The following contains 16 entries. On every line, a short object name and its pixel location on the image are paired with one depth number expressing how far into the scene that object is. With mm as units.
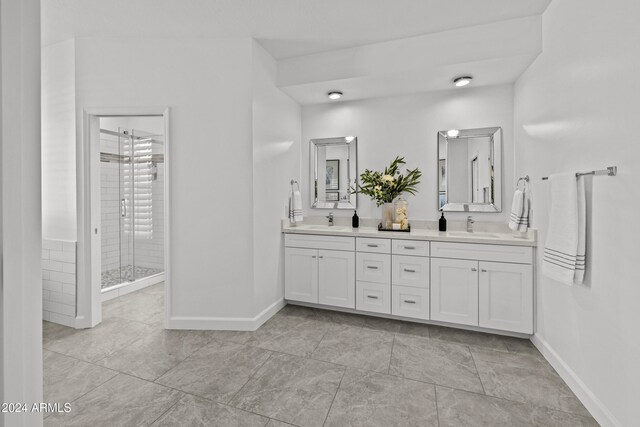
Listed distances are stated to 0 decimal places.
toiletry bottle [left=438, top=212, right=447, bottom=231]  3170
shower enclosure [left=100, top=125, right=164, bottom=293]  4172
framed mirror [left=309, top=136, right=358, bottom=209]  3609
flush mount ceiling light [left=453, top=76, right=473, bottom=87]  2875
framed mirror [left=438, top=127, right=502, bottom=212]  3088
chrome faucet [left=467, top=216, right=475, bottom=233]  3113
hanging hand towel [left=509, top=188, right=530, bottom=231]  2598
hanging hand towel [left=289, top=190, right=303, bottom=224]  3396
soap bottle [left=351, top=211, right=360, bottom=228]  3496
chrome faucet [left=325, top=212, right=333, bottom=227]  3630
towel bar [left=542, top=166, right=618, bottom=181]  1557
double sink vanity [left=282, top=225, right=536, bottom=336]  2555
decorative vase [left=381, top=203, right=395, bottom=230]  3244
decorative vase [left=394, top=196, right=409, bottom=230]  3202
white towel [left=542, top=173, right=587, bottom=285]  1801
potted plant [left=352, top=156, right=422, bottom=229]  3258
